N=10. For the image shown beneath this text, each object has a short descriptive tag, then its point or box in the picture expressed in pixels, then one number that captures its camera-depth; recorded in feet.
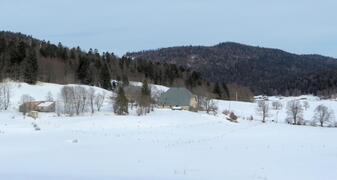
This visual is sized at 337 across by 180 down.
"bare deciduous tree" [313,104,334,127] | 345.19
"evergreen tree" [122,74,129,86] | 501.89
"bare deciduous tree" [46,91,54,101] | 323.06
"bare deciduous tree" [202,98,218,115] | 373.24
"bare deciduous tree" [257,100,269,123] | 365.24
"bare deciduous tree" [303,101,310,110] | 501.07
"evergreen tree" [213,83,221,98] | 598.96
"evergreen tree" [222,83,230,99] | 608.35
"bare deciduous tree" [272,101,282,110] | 511.89
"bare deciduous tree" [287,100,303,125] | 354.74
